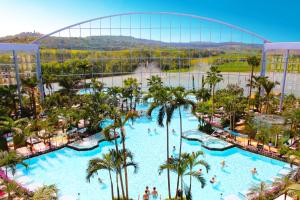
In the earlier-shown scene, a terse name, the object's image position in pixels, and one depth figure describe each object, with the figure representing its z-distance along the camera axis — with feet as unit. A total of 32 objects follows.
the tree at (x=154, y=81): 110.45
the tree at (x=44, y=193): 34.54
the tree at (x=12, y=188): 39.74
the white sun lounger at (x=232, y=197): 48.41
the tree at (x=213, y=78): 89.04
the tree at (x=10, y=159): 44.75
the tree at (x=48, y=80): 101.65
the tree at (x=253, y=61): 99.51
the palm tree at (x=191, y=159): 40.91
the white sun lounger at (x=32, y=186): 51.31
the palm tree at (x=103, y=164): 38.75
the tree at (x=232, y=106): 79.66
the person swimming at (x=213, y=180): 56.13
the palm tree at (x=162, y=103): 46.42
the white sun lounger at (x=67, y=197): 49.06
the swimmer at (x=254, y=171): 58.37
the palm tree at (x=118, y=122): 39.36
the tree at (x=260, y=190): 41.60
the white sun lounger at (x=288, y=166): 58.88
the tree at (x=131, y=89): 104.01
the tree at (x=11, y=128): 61.77
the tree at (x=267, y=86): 90.41
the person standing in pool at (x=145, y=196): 49.19
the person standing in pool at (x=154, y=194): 51.01
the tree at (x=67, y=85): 101.49
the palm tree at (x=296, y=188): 27.17
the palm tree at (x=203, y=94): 96.73
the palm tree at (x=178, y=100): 46.68
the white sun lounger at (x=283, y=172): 56.41
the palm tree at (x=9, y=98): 81.64
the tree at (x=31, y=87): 85.20
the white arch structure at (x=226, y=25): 97.91
